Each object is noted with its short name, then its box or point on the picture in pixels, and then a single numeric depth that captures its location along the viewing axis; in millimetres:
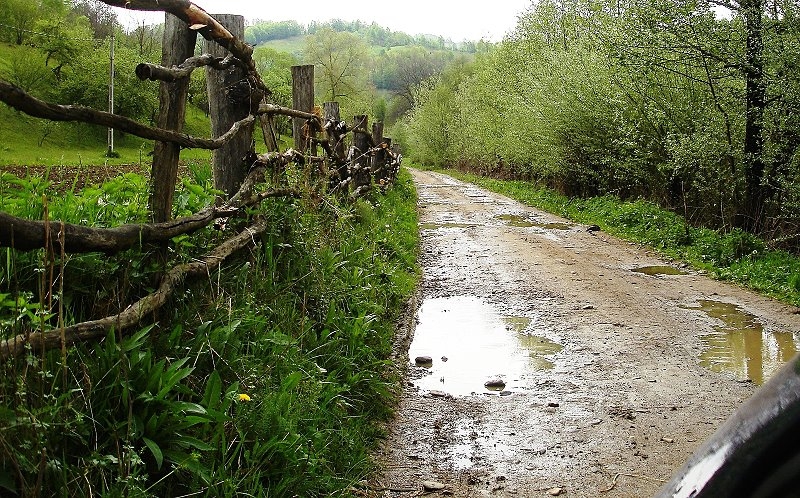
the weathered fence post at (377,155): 14680
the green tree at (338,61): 55156
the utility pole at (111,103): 25539
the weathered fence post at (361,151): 11222
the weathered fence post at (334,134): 9258
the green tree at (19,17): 52156
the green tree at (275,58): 66938
